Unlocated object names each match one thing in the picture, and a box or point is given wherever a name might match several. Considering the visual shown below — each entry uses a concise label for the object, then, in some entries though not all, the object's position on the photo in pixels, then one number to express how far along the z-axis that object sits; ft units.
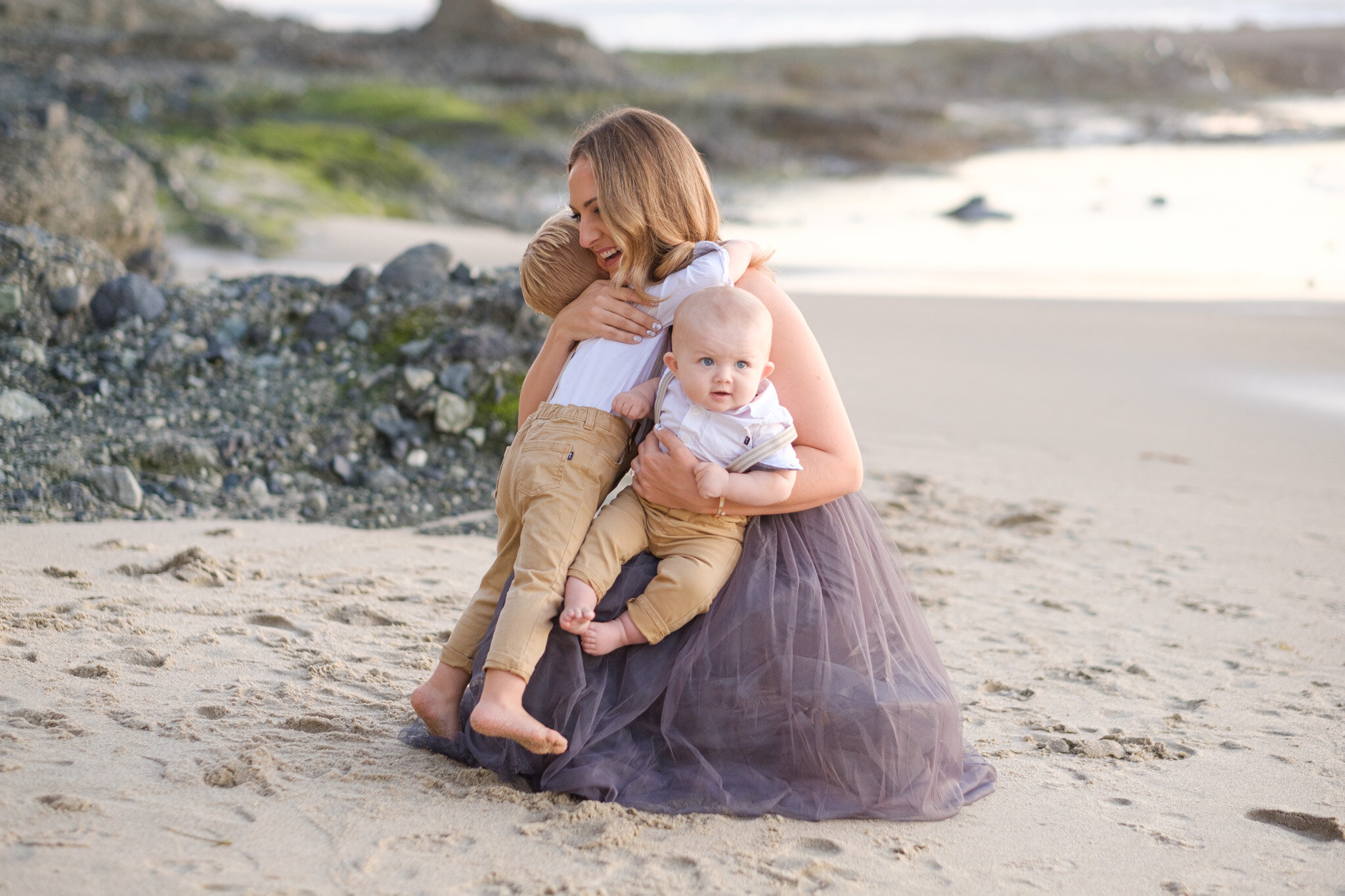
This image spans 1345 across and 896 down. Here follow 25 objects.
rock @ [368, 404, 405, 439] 18.04
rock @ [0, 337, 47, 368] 17.51
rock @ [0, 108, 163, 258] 25.63
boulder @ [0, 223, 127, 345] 18.06
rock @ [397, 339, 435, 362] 18.93
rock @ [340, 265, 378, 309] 20.18
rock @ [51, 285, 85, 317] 18.38
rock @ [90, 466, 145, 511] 15.29
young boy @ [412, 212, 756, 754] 8.58
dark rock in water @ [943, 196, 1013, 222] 54.44
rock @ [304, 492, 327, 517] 16.38
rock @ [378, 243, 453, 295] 20.47
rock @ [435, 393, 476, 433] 18.37
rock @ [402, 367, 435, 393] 18.49
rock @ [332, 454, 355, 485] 17.19
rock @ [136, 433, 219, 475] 16.22
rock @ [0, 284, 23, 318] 17.92
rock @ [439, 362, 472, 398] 18.57
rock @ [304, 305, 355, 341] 19.54
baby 8.71
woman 8.88
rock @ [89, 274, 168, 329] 18.65
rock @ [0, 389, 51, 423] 16.55
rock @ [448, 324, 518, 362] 18.88
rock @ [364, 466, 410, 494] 17.29
